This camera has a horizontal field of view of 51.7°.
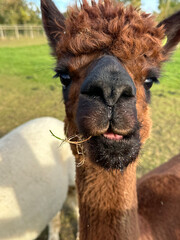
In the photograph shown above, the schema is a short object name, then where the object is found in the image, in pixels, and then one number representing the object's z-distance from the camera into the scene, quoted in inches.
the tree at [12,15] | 1281.7
